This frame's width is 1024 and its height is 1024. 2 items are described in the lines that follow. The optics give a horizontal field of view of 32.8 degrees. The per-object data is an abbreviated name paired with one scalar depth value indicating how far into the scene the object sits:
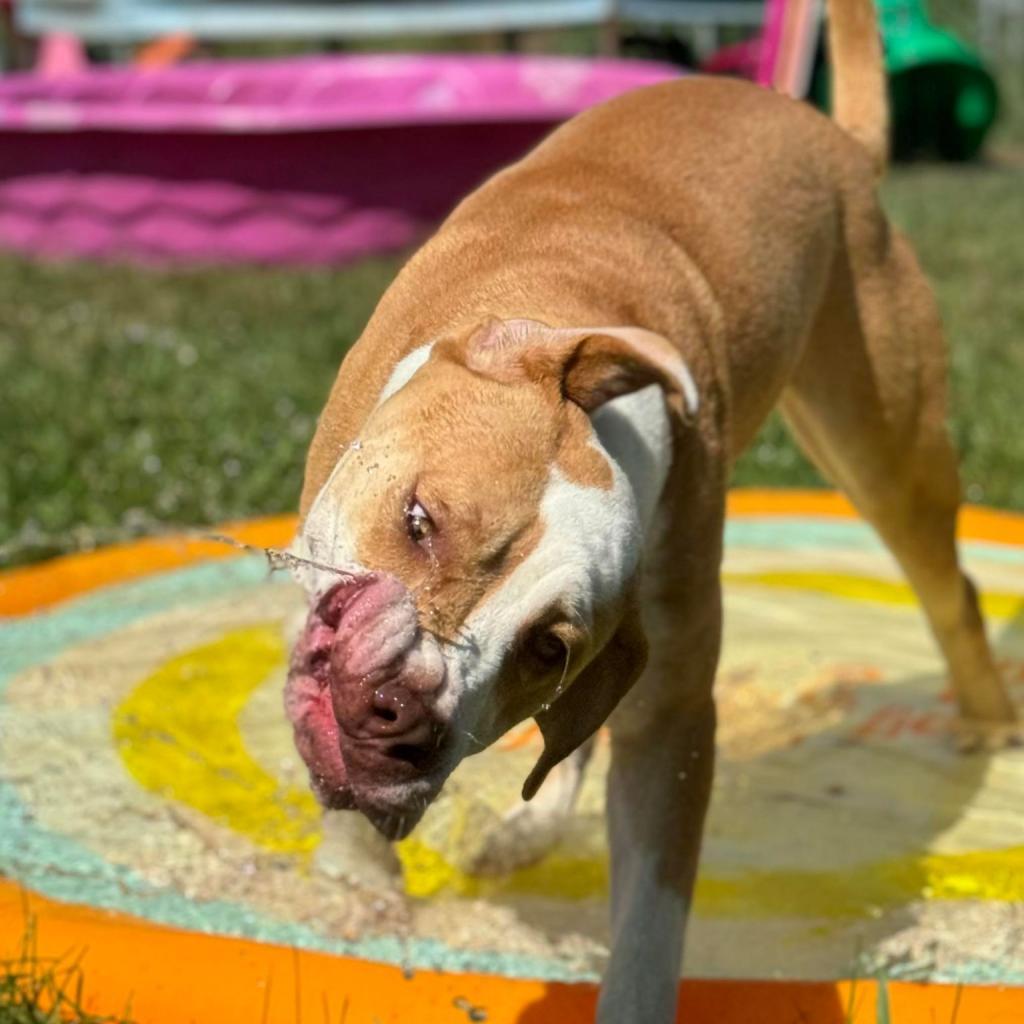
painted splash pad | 2.71
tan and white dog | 2.10
